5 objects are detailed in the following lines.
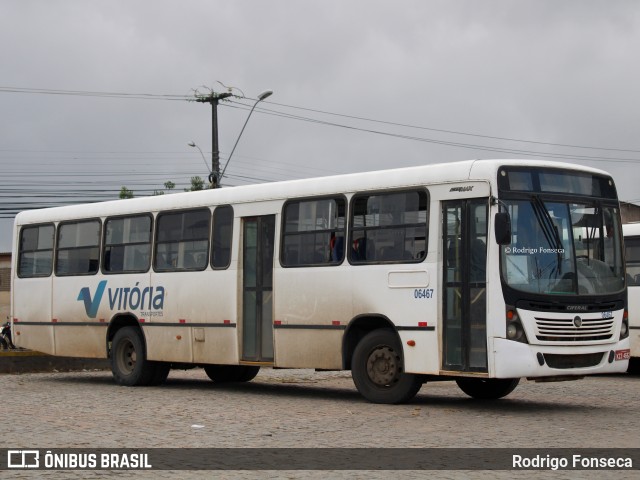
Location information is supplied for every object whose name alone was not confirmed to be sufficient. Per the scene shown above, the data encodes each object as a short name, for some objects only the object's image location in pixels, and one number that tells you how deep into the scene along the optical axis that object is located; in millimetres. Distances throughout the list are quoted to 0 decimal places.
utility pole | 44312
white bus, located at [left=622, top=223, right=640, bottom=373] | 22391
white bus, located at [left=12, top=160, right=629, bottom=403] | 14391
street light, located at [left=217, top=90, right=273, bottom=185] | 39906
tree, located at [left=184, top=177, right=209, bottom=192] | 59594
